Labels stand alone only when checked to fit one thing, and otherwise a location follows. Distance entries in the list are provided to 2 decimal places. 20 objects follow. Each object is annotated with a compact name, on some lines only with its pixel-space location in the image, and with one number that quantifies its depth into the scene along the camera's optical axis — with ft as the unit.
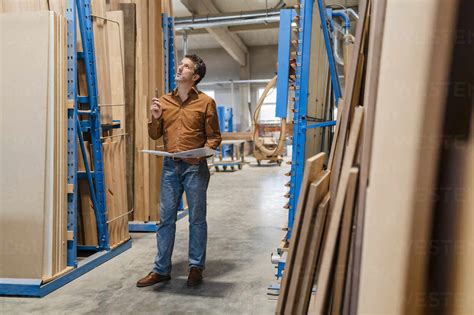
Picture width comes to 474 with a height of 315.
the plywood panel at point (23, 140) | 8.73
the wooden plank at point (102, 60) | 10.99
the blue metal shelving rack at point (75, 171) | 8.61
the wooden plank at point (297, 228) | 4.68
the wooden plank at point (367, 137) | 4.16
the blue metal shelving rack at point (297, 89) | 8.49
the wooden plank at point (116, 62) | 11.96
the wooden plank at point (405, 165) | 3.94
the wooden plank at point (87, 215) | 10.89
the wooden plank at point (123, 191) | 11.93
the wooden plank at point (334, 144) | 6.27
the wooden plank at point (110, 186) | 11.37
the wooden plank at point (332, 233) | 4.24
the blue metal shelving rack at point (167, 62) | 14.48
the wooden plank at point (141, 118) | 14.15
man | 9.09
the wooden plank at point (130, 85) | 13.87
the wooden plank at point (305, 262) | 4.69
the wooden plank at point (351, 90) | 5.09
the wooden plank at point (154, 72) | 14.39
